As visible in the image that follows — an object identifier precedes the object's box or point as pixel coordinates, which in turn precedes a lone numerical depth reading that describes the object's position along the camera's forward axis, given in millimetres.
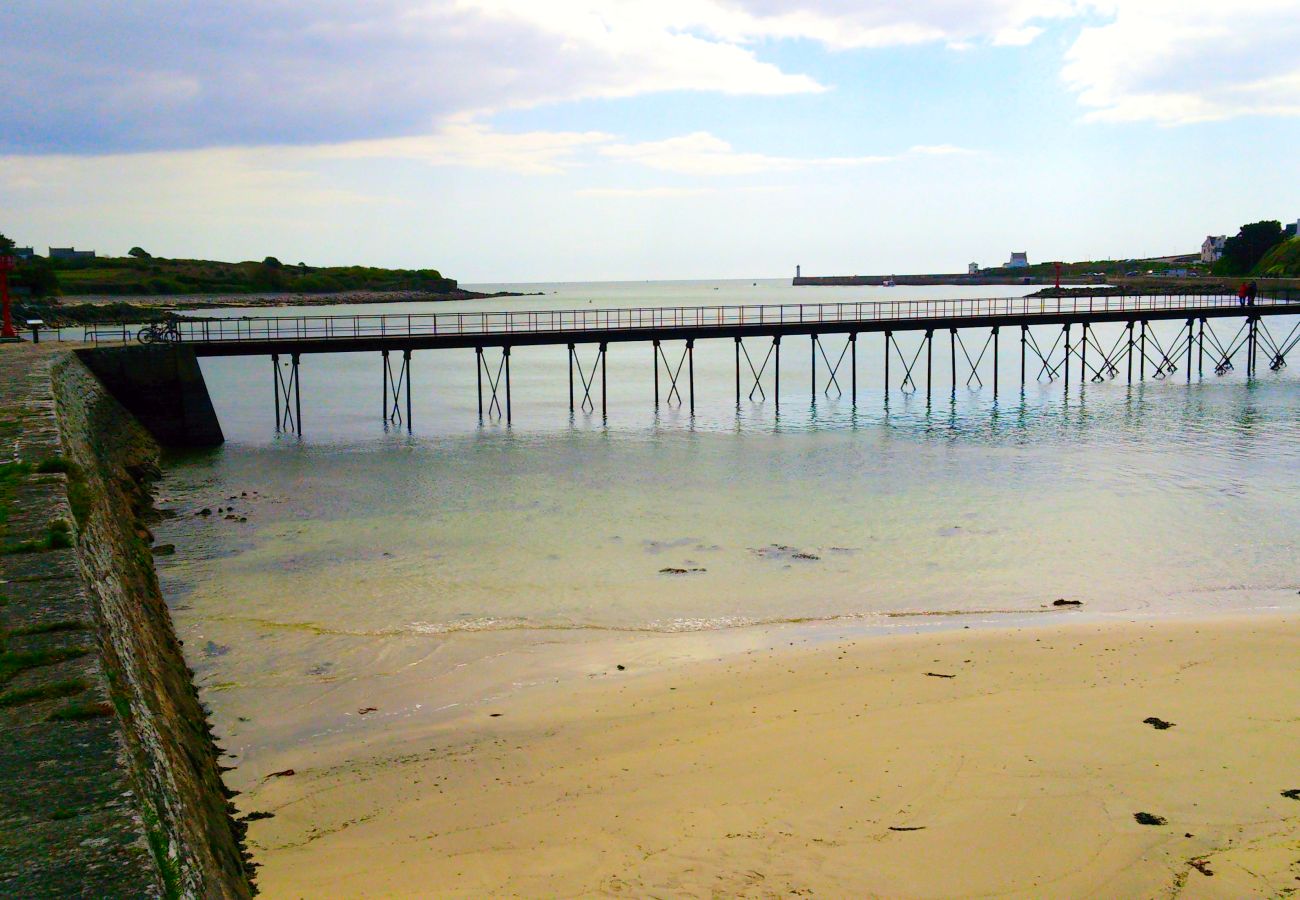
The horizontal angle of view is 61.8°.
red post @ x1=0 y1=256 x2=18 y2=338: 32188
